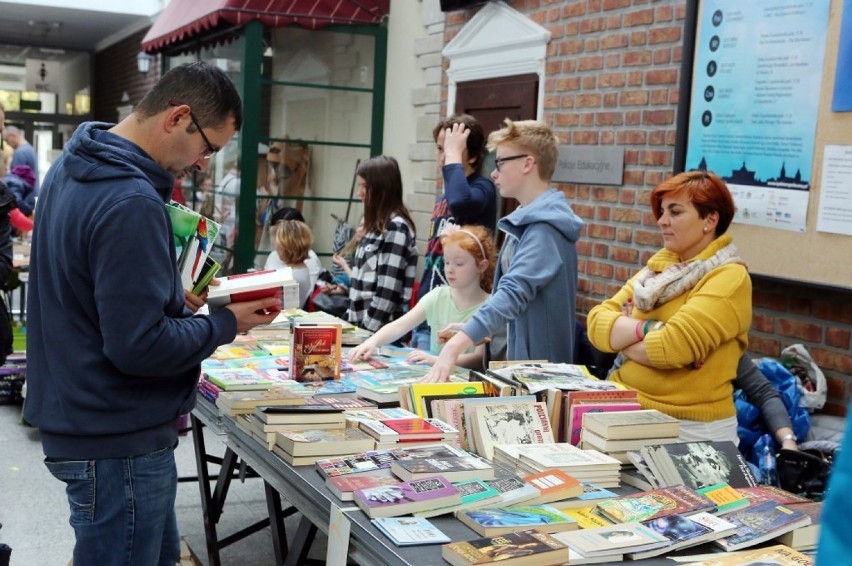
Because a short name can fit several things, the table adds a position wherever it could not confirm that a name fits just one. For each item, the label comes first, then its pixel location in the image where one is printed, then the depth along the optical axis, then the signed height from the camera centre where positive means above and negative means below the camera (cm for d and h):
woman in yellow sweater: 306 -50
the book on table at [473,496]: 218 -79
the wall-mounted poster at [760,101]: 366 +30
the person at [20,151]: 1170 -22
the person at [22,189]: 934 -58
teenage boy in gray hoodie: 350 -34
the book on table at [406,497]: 214 -79
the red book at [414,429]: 265 -78
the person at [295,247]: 599 -63
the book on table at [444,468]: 231 -78
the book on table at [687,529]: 202 -79
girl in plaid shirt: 517 -55
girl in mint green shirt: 393 -58
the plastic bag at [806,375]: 353 -76
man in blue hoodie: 205 -41
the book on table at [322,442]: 254 -80
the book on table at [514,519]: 206 -80
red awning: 722 +105
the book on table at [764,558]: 192 -80
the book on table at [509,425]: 266 -76
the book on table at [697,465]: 246 -78
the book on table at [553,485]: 228 -79
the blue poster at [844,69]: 346 +41
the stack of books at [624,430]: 260 -74
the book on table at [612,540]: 197 -80
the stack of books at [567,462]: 245 -78
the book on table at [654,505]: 218 -79
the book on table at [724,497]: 225 -79
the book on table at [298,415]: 269 -76
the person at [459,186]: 449 -14
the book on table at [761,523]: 207 -79
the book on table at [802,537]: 213 -81
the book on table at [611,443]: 259 -77
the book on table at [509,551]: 187 -79
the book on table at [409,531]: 200 -81
